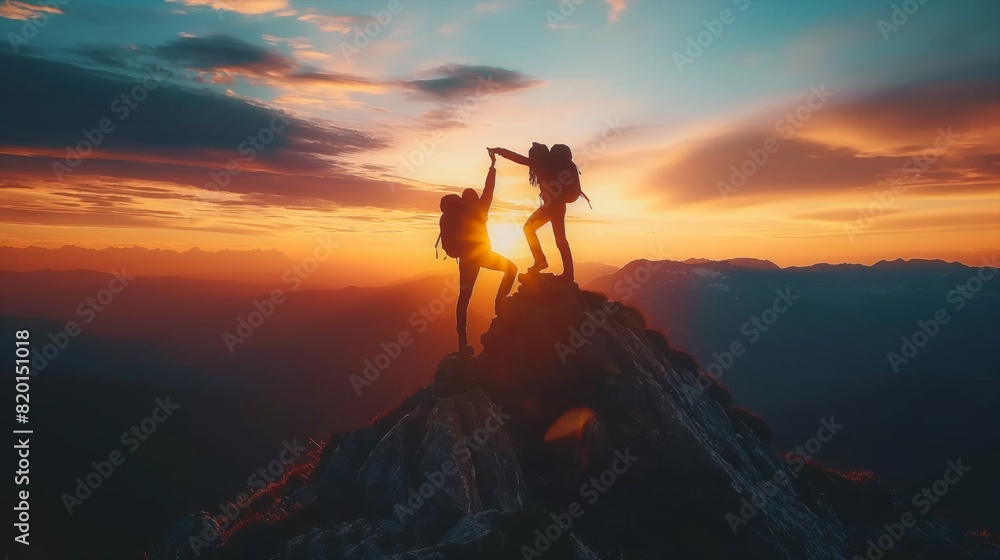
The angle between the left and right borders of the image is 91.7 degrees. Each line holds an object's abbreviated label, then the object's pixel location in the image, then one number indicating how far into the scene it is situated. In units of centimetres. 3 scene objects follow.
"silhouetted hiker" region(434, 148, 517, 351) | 1481
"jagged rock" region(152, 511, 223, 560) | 1271
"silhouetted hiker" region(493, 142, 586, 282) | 1509
